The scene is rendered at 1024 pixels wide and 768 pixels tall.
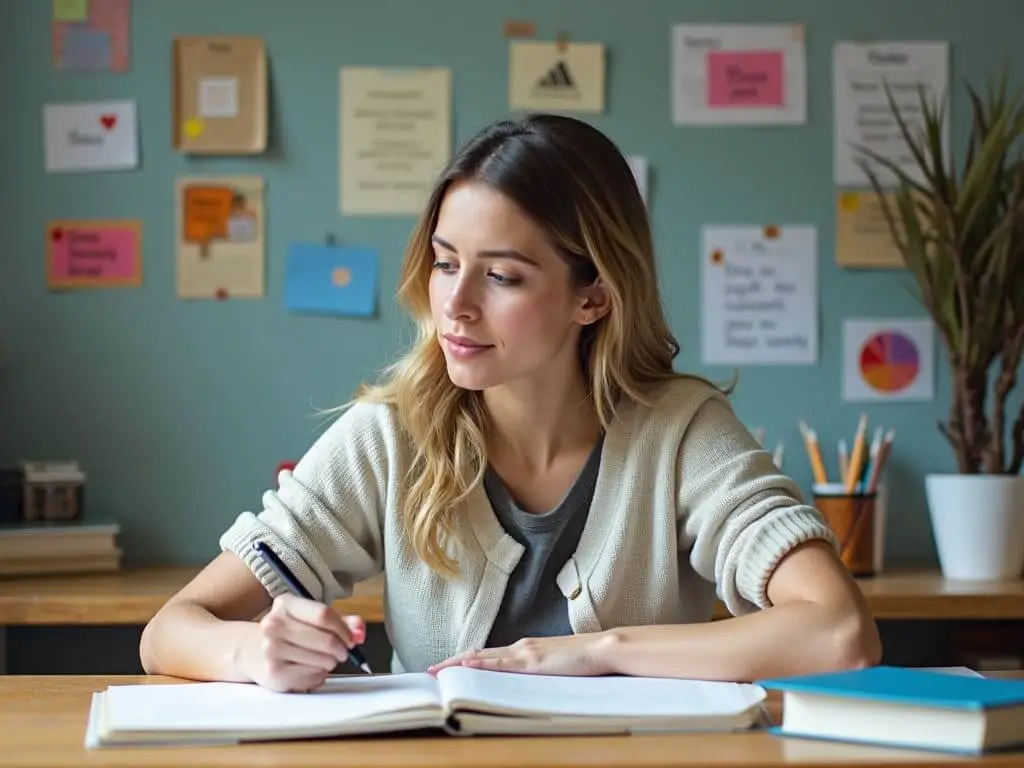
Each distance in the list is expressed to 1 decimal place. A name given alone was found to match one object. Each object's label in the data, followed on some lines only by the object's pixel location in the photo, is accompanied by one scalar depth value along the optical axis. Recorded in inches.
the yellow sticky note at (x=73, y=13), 100.8
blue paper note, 101.7
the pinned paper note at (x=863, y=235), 103.9
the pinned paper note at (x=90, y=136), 100.9
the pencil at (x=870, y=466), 99.1
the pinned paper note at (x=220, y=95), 101.2
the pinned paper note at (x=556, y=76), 102.0
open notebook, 44.8
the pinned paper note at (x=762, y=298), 103.7
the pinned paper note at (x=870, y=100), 103.7
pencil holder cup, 95.6
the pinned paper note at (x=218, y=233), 101.3
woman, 63.9
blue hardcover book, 42.8
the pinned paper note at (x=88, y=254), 100.9
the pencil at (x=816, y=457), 100.0
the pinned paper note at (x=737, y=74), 102.9
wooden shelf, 85.2
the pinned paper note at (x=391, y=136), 102.0
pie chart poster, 103.9
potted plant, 94.7
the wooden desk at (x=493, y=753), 42.1
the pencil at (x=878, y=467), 98.7
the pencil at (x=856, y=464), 97.9
